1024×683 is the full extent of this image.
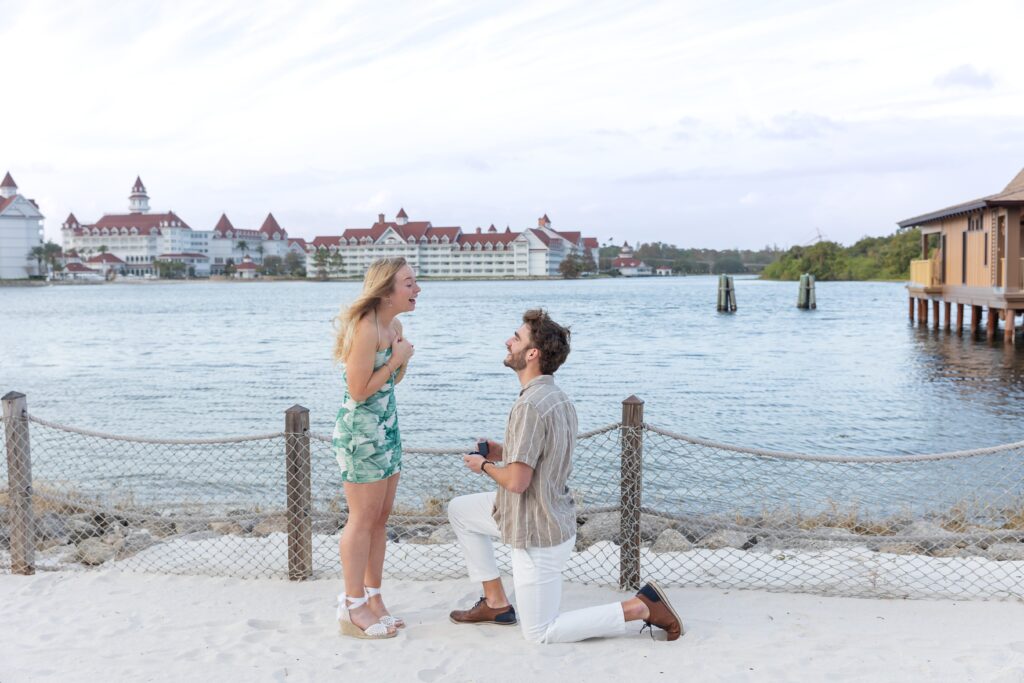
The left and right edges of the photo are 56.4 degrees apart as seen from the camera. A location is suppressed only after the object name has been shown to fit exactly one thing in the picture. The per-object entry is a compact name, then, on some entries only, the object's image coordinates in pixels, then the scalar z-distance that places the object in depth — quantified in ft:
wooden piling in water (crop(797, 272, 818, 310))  222.48
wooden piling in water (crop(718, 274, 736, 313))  215.92
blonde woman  15.52
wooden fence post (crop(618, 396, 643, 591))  18.45
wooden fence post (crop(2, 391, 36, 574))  20.16
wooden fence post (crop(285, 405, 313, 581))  19.39
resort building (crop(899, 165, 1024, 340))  91.20
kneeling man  15.07
